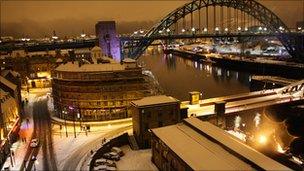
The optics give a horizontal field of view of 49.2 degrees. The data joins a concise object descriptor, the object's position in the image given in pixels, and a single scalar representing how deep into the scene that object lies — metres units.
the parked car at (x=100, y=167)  30.72
